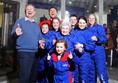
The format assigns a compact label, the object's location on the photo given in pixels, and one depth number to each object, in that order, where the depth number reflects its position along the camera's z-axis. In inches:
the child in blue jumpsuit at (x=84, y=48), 77.4
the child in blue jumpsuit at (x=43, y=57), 76.6
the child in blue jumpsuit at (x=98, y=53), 80.1
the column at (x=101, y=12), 146.9
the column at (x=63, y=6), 148.1
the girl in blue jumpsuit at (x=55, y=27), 75.5
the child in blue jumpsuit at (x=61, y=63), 66.3
